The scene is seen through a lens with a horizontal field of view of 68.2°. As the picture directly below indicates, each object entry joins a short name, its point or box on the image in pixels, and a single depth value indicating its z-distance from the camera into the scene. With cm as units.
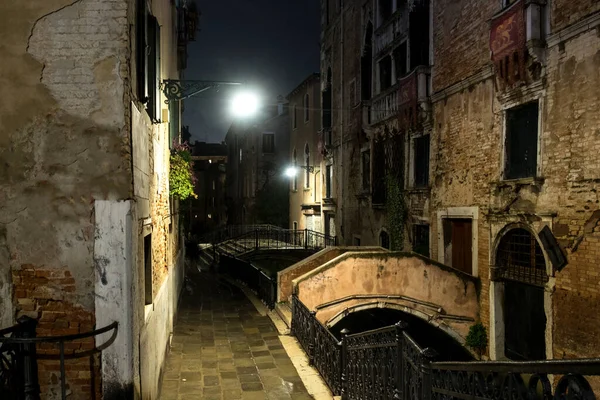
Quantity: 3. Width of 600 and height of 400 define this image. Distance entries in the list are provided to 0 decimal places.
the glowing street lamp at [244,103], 834
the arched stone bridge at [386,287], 1033
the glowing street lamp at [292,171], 2657
